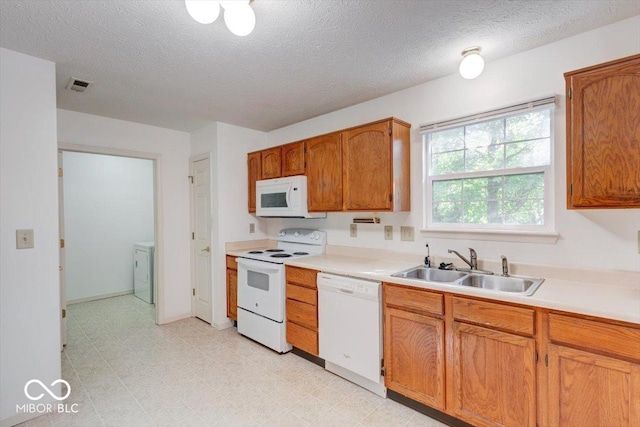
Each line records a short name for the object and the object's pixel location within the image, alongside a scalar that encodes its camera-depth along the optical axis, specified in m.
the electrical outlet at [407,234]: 2.68
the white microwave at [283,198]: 3.17
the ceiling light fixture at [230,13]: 1.38
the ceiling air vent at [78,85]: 2.47
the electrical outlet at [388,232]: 2.82
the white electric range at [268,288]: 2.91
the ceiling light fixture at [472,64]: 2.00
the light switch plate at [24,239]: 2.03
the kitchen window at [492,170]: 2.11
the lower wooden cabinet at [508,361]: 1.41
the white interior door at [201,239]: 3.76
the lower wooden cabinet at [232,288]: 3.50
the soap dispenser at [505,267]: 2.11
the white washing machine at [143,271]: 4.55
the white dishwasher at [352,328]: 2.22
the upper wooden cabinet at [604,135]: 1.54
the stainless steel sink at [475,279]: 1.99
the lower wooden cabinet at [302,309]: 2.66
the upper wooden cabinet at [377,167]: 2.49
